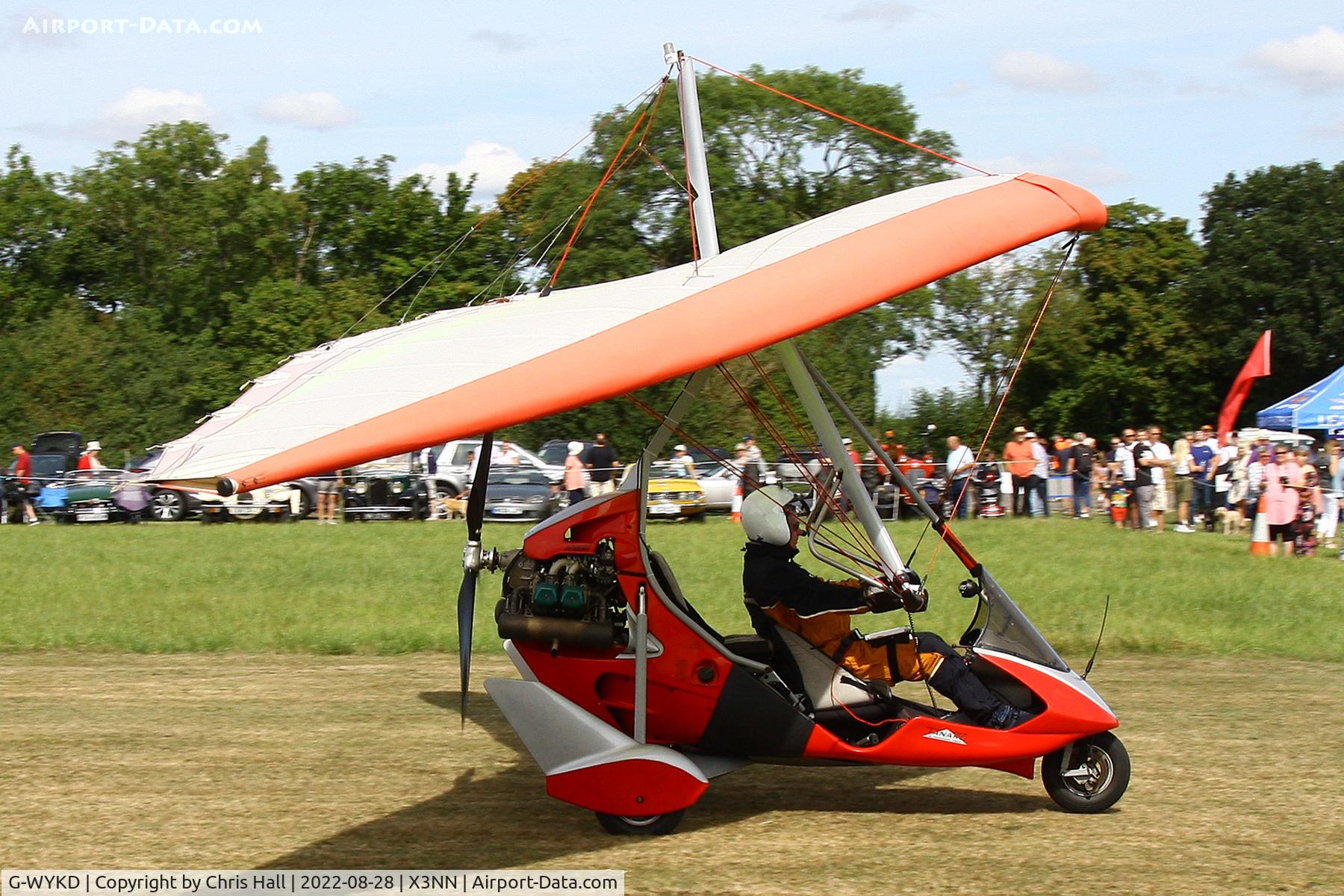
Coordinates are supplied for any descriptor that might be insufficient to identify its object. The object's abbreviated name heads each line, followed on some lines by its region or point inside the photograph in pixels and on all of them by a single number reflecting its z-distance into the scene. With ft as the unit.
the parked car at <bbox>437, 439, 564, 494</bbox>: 84.89
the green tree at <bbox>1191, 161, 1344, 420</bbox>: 154.92
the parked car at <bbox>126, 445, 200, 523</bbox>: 86.89
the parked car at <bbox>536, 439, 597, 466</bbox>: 96.68
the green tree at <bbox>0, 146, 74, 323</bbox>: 174.29
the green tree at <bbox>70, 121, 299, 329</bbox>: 175.01
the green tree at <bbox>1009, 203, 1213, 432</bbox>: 160.66
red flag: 85.56
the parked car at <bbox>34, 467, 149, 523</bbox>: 86.99
